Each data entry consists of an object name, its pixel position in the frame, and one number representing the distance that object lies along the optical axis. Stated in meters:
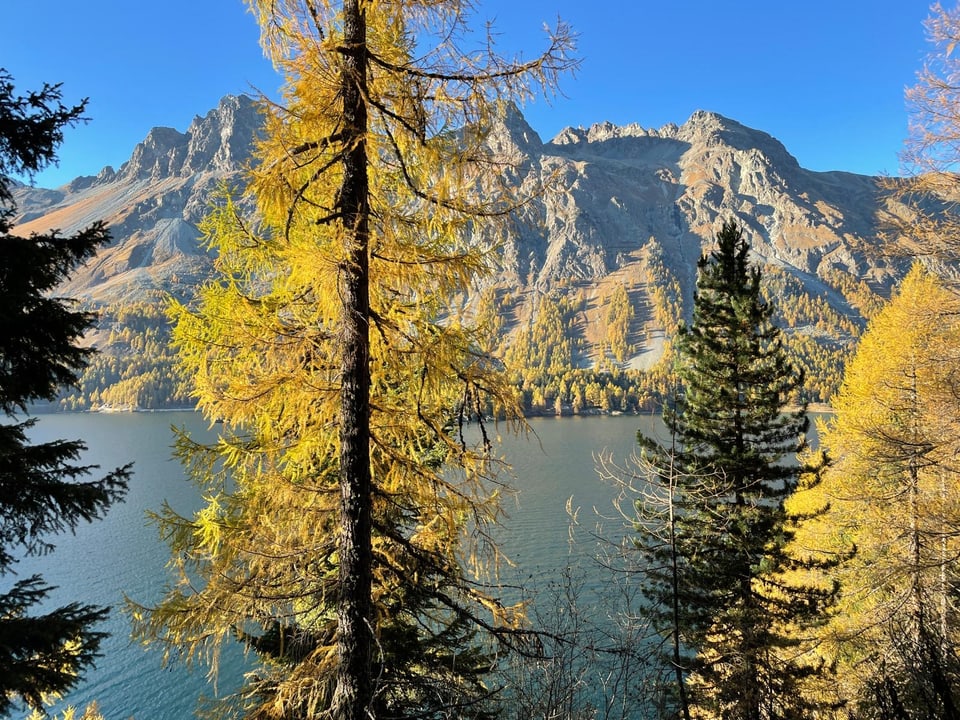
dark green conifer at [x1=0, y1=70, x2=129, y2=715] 5.14
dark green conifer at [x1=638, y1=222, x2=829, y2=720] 10.77
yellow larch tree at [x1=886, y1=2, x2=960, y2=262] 6.85
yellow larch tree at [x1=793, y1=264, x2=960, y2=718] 7.01
